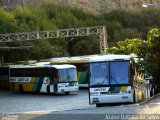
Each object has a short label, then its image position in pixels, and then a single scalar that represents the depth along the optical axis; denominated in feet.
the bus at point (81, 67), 157.28
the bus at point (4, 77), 172.47
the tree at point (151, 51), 96.90
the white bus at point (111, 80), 81.00
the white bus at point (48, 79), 139.13
